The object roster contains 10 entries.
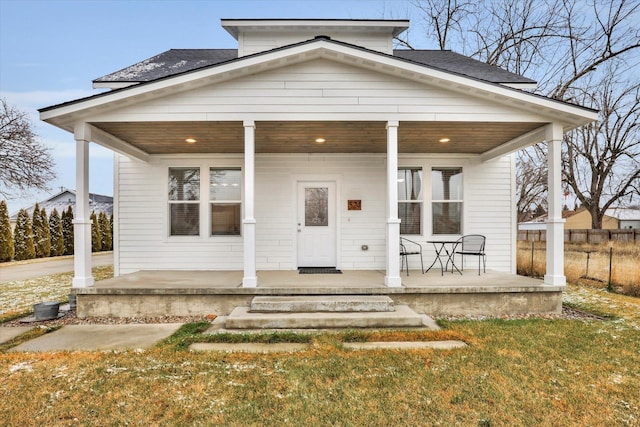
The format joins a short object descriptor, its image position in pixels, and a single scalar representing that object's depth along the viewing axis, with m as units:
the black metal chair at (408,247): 7.50
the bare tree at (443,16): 16.05
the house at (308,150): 5.40
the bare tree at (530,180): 20.29
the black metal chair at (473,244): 6.77
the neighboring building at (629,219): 36.88
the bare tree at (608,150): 16.61
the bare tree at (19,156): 15.11
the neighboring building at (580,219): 38.75
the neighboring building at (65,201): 30.38
